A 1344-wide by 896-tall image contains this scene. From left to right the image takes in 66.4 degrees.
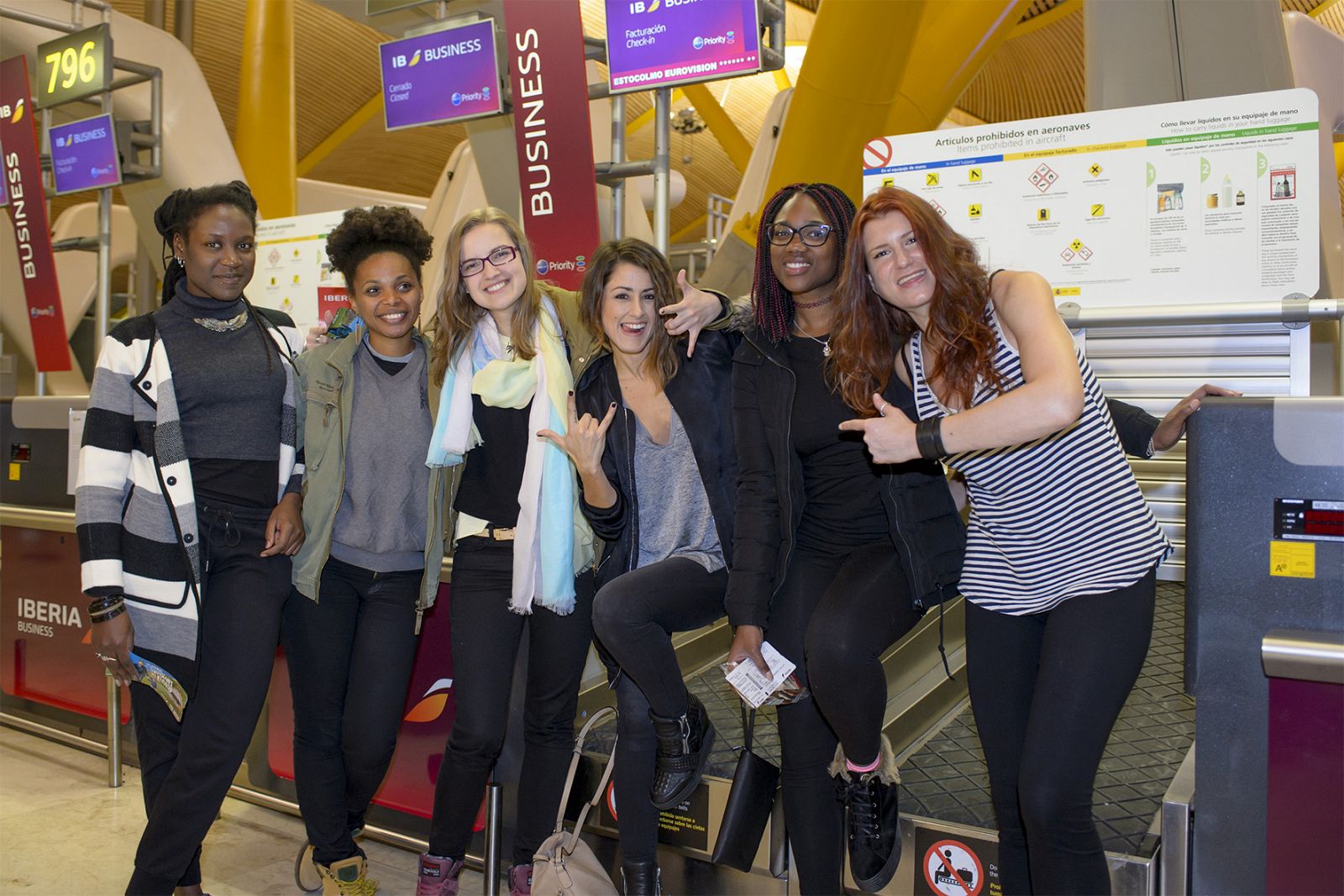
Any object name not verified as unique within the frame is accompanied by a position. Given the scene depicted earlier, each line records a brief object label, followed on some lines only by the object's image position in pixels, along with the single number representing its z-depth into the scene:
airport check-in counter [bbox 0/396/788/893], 2.99
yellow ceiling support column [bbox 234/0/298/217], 13.01
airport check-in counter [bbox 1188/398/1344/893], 1.99
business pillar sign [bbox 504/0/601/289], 4.38
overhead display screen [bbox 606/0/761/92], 3.99
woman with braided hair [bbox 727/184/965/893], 2.30
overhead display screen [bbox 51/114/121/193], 6.89
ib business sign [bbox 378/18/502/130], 5.38
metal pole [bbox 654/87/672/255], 3.74
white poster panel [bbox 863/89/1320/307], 2.69
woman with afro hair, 2.83
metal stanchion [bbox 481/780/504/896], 3.12
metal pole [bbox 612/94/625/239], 4.07
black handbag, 2.63
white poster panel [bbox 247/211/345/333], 6.13
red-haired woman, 1.89
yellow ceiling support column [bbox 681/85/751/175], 18.48
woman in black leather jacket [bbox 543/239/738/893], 2.48
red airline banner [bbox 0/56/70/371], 7.05
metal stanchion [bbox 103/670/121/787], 4.27
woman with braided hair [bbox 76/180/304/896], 2.63
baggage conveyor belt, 2.49
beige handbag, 2.64
